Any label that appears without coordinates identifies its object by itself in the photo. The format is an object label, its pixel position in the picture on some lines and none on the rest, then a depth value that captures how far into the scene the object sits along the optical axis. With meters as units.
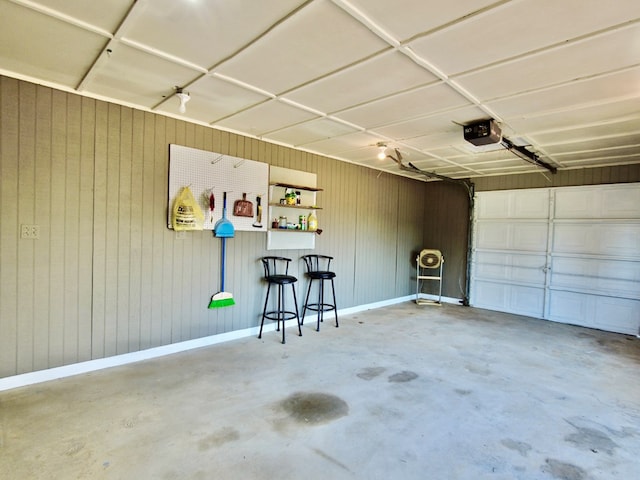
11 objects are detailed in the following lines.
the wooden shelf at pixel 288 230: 4.55
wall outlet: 2.82
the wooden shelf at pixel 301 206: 4.54
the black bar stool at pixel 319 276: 4.87
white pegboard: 3.66
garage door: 5.06
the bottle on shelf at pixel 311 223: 4.95
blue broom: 3.97
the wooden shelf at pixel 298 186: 4.51
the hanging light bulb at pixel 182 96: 2.87
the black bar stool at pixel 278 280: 4.25
